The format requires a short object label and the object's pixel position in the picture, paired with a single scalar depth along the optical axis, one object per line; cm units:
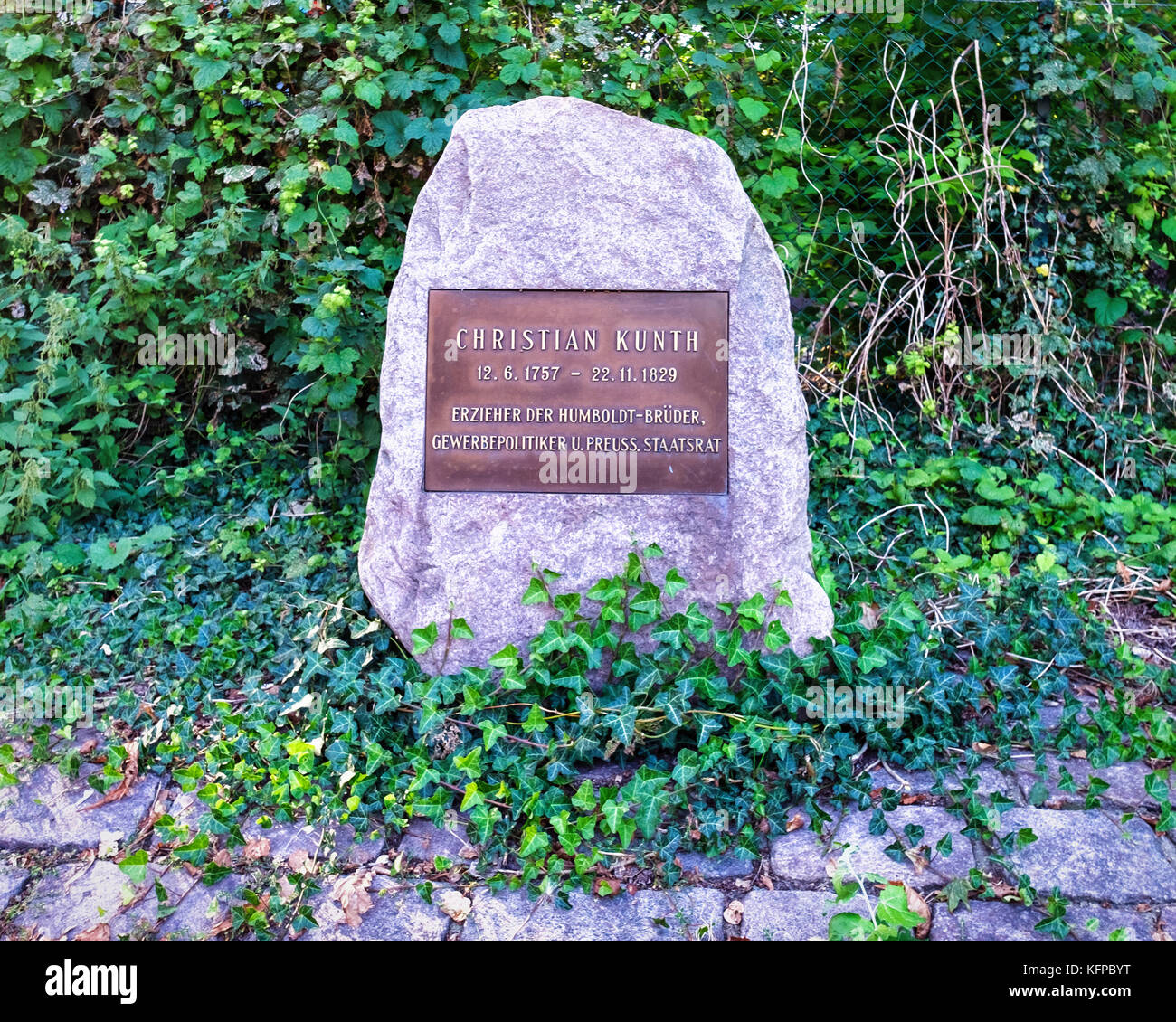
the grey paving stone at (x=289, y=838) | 267
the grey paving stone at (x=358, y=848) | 265
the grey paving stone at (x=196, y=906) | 240
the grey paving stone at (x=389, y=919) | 239
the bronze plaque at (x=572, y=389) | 321
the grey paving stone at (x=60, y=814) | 282
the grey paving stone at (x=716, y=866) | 258
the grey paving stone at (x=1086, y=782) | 280
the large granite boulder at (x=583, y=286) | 318
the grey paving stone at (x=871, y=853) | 251
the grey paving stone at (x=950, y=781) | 284
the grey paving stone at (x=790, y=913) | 236
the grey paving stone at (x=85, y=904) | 244
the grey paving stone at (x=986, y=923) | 230
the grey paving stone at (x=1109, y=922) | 230
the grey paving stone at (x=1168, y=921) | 231
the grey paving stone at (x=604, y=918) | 239
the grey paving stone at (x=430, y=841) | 269
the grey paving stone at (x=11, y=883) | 259
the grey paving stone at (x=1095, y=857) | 245
